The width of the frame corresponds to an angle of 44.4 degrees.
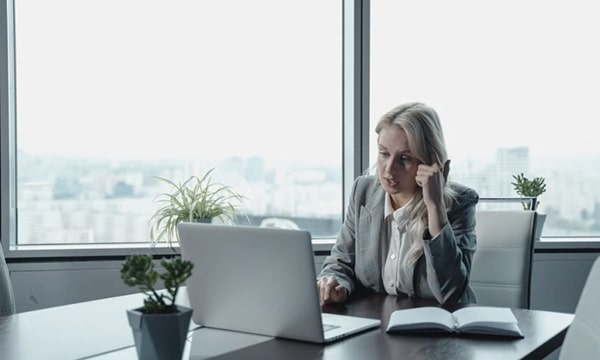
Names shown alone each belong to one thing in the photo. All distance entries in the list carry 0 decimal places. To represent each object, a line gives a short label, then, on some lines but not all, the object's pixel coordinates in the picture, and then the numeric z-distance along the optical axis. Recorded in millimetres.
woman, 2121
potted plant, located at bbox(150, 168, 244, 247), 3189
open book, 1604
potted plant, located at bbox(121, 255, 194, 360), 1207
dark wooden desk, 1451
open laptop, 1493
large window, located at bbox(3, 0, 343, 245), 3396
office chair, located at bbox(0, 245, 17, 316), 2156
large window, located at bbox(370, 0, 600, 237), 3641
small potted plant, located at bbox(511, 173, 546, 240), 3369
